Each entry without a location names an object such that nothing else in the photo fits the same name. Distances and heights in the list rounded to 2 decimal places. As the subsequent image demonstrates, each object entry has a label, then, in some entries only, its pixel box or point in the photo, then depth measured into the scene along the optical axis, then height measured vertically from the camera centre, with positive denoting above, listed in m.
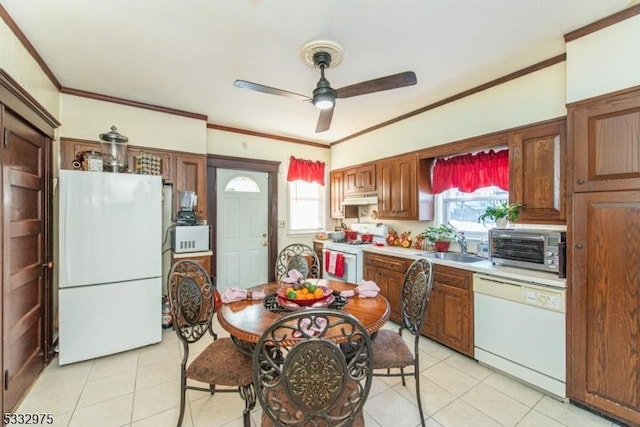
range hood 4.09 +0.20
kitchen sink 3.09 -0.49
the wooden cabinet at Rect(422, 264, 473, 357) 2.58 -0.94
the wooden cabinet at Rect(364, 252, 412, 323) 3.26 -0.76
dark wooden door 1.87 -0.33
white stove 3.83 -0.61
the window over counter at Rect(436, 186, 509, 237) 3.08 +0.08
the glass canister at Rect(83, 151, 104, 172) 2.75 +0.50
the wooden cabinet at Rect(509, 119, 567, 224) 2.23 +0.35
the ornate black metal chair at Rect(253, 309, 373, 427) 1.15 -0.69
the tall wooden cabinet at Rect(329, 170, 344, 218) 4.84 +0.35
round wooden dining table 1.53 -0.63
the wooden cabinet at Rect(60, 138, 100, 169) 2.98 +0.69
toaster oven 2.12 -0.30
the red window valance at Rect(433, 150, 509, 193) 2.88 +0.46
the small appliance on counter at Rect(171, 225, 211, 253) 3.32 -0.30
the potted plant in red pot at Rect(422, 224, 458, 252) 3.28 -0.27
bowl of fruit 1.81 -0.55
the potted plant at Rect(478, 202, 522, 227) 2.47 +0.00
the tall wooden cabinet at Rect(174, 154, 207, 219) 3.63 +0.48
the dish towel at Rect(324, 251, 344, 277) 4.01 -0.73
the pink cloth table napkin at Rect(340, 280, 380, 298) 2.08 -0.59
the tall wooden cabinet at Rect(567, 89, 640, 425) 1.76 -0.29
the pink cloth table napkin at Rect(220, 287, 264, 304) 1.98 -0.60
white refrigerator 2.49 -0.47
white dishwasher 2.05 -0.94
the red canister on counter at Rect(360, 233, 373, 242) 4.29 -0.37
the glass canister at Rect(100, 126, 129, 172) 2.87 +0.66
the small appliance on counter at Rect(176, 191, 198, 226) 3.44 +0.06
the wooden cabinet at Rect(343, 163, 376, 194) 4.16 +0.53
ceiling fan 1.89 +0.90
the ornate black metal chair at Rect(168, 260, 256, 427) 1.57 -0.90
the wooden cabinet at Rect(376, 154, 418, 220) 3.53 +0.34
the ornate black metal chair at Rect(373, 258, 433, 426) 1.79 -0.79
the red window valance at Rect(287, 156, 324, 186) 4.73 +0.74
